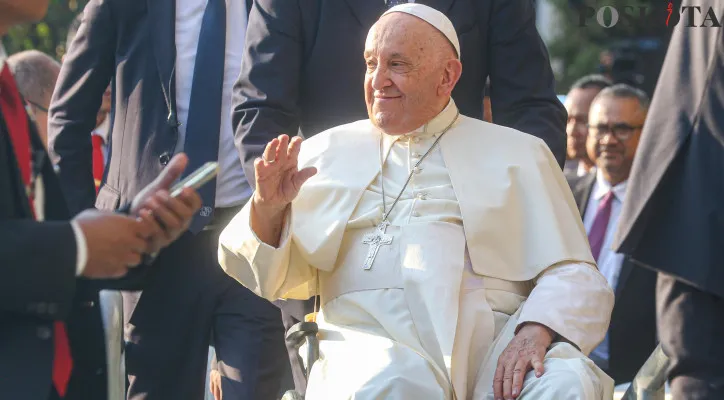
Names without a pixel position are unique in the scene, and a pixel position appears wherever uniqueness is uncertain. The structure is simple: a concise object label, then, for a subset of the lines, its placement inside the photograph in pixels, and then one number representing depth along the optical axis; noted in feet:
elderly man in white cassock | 28.50
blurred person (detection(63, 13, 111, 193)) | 47.91
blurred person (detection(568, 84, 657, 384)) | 45.44
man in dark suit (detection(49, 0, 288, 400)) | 37.47
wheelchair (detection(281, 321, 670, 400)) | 29.81
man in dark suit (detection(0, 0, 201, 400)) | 20.44
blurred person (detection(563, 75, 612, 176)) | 57.06
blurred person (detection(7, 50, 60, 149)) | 47.44
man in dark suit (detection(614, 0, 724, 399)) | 29.43
